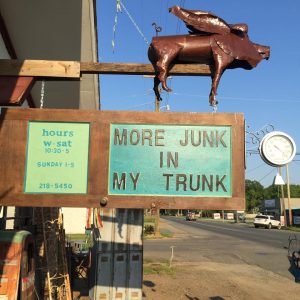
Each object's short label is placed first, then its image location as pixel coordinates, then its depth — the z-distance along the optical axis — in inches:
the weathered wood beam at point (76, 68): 130.2
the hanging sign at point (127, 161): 115.8
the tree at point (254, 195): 4751.5
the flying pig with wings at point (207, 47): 128.0
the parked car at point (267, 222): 1894.7
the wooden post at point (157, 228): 1148.5
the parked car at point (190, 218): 3166.8
